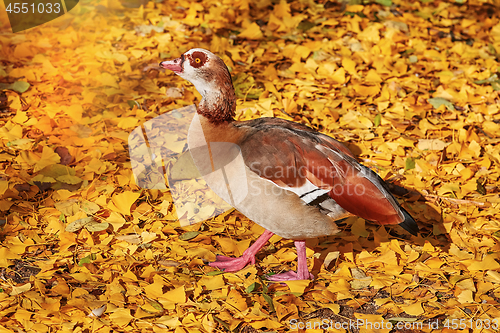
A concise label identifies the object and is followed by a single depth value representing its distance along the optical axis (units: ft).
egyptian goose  11.25
